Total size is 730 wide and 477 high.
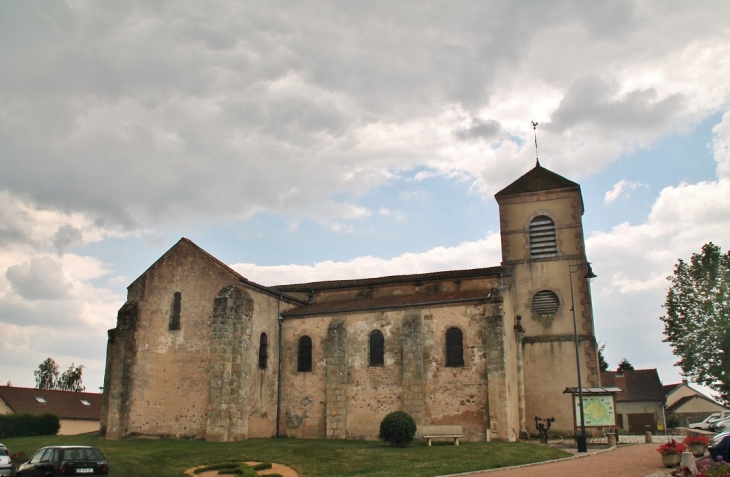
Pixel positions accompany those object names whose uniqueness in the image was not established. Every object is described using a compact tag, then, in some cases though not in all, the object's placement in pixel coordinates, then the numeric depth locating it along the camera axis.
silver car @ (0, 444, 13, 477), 18.34
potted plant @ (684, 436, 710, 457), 17.62
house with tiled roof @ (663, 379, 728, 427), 54.67
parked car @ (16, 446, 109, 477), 15.88
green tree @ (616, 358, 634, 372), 74.06
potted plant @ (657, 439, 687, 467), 16.41
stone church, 26.50
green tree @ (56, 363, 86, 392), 72.12
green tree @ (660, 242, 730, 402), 37.41
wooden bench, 24.14
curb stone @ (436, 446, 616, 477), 16.69
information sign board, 24.78
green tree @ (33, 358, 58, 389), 71.88
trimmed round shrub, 22.94
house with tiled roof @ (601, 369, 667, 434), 45.09
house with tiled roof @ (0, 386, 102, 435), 45.59
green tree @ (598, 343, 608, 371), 68.11
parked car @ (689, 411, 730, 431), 37.88
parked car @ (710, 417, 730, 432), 35.05
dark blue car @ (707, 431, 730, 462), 15.72
